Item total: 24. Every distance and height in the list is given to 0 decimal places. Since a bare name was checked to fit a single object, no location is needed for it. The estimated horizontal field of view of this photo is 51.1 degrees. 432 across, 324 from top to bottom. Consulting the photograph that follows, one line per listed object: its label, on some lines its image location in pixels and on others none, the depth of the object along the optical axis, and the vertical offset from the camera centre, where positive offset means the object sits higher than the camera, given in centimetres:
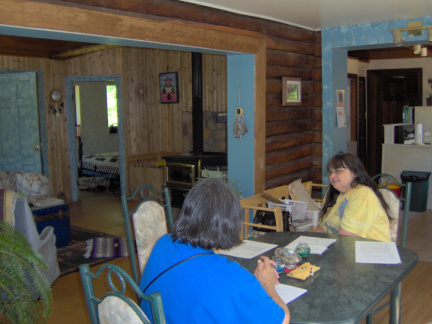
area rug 459 -138
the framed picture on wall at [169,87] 773 +67
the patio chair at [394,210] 307 -62
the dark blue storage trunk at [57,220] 495 -102
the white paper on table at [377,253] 234 -71
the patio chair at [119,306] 131 -54
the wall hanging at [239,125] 455 -1
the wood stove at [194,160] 609 -47
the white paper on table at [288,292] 194 -75
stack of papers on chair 419 -96
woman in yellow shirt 282 -54
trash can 655 -105
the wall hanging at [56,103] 761 +43
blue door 717 +13
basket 427 -80
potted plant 224 -76
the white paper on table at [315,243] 254 -71
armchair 369 -77
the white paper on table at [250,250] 248 -71
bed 879 -87
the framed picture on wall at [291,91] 495 +36
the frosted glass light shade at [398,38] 446 +82
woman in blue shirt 149 -50
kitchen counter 683 -59
